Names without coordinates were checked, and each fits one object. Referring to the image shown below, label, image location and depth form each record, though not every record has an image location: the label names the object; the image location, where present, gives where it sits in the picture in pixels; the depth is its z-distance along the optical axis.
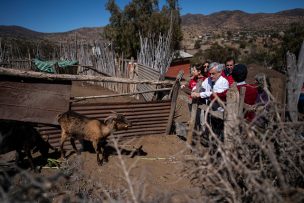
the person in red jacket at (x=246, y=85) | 4.57
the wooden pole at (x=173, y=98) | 6.60
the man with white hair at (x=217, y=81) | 4.87
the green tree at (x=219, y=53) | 29.50
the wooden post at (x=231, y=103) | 3.92
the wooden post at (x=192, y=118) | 5.57
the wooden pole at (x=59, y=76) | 5.28
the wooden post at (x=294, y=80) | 3.73
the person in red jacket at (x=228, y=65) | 6.75
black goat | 4.88
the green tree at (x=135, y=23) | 22.00
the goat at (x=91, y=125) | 5.42
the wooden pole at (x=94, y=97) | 5.95
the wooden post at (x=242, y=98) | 4.07
